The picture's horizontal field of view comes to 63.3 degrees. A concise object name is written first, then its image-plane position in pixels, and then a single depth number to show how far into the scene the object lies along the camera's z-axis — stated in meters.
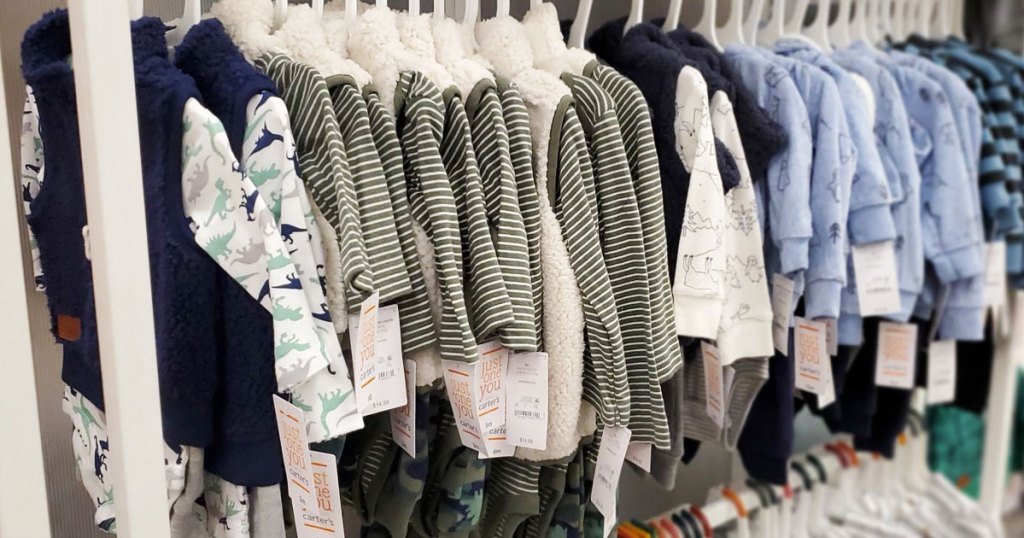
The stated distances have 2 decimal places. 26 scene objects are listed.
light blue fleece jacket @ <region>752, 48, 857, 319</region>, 1.31
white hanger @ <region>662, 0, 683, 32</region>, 1.34
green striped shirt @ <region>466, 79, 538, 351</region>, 0.99
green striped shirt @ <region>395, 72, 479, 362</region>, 0.95
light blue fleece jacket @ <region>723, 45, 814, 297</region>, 1.28
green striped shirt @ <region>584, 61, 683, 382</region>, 1.10
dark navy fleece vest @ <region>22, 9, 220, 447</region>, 0.85
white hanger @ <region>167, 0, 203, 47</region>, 0.96
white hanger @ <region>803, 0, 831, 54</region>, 1.54
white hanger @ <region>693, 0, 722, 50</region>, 1.38
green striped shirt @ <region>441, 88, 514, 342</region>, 0.96
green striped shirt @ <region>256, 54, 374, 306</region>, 0.88
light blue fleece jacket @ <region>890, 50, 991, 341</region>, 1.53
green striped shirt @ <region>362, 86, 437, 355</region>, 0.95
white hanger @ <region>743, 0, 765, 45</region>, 1.46
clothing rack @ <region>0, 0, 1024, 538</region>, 0.68
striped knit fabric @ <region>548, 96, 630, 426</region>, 1.04
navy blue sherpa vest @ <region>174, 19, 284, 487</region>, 0.88
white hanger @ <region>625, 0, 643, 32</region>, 1.29
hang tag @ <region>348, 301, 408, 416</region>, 0.91
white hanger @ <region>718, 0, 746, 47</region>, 1.42
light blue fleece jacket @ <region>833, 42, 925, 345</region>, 1.44
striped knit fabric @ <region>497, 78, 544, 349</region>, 1.03
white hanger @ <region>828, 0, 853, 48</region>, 1.59
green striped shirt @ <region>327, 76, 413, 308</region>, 0.92
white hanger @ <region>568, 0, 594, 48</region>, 1.23
